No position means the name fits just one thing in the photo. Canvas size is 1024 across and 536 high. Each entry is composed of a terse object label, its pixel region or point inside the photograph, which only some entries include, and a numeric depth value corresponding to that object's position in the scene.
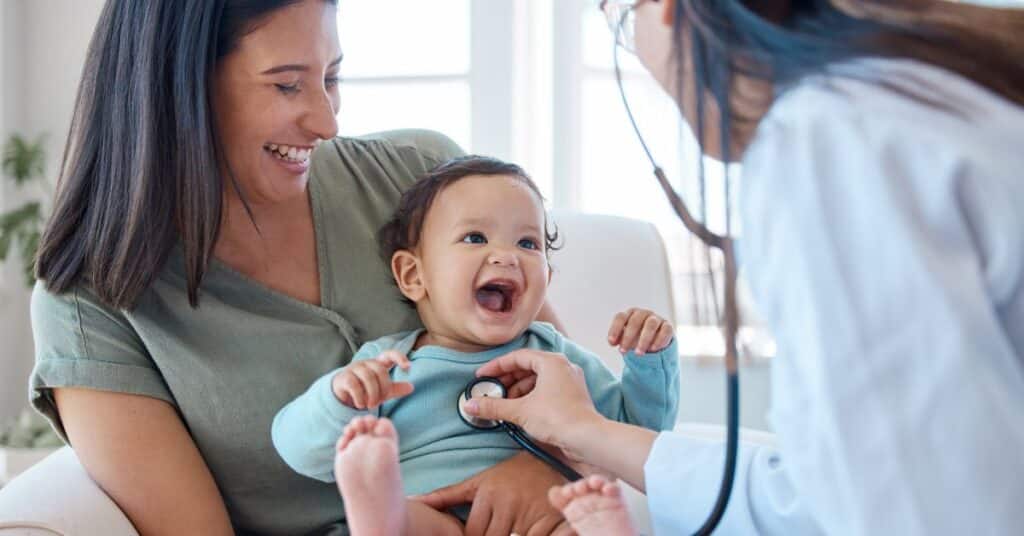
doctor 0.77
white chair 1.98
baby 1.39
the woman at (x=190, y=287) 1.40
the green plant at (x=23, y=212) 2.94
